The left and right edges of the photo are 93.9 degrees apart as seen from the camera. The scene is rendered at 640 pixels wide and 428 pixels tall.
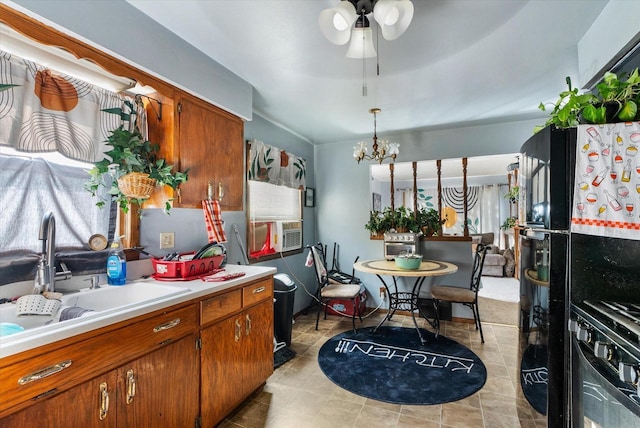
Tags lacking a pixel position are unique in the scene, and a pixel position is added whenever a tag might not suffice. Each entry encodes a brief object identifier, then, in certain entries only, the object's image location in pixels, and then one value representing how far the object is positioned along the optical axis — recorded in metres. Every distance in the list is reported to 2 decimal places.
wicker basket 1.67
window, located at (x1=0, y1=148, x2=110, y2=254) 1.42
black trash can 2.82
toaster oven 3.76
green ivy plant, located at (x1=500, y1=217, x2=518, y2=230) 7.34
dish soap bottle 1.70
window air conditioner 3.61
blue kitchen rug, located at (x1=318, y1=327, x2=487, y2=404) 2.23
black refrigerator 1.33
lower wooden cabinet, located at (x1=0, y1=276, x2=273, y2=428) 1.00
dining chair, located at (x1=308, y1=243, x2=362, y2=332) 3.41
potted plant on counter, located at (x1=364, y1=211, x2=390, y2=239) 3.94
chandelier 3.14
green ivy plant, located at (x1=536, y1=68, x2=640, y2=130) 1.19
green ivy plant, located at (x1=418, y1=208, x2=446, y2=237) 3.85
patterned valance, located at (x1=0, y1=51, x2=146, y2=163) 1.36
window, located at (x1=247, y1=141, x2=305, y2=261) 3.19
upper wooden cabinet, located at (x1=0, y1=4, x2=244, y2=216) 1.57
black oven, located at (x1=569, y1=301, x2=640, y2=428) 0.90
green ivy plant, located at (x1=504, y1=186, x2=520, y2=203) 4.63
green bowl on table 3.04
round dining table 2.88
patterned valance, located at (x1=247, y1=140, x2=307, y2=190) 3.18
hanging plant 1.68
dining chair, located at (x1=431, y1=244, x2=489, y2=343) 3.21
